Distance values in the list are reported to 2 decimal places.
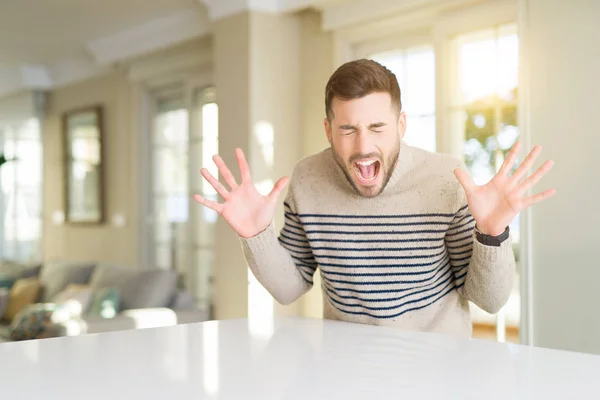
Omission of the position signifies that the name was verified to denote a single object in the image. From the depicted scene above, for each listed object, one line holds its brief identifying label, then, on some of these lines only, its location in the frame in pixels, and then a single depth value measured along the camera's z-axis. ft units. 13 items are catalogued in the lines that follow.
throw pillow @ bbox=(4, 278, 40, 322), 18.10
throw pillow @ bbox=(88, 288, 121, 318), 14.52
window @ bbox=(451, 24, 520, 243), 11.32
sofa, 12.82
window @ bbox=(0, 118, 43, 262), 24.30
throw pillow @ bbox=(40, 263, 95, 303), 18.08
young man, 5.21
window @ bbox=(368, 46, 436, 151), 12.76
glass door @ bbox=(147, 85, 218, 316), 17.58
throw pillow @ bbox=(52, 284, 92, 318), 15.01
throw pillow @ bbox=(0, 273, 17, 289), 20.11
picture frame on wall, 21.15
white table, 3.38
